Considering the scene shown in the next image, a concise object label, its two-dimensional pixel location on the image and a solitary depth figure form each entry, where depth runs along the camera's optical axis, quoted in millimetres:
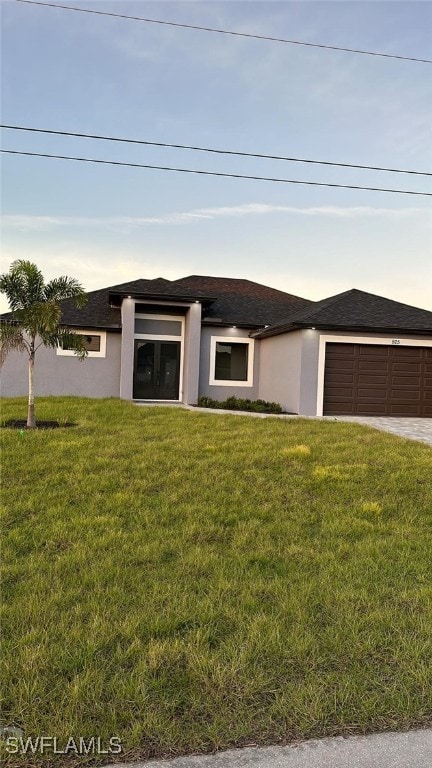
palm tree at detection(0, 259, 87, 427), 9586
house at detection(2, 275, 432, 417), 14602
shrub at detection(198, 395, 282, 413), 15352
